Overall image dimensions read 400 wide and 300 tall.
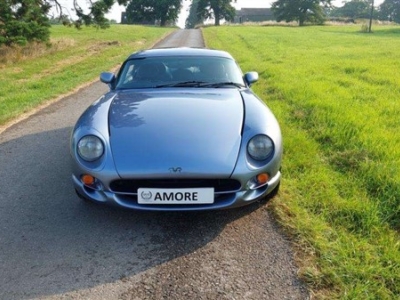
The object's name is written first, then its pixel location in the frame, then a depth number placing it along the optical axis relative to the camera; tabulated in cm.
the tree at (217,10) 7225
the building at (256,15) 9875
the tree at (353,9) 9650
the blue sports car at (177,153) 254
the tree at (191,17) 11707
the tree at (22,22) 1362
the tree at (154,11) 6838
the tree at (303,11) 6203
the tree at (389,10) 9366
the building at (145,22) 7219
